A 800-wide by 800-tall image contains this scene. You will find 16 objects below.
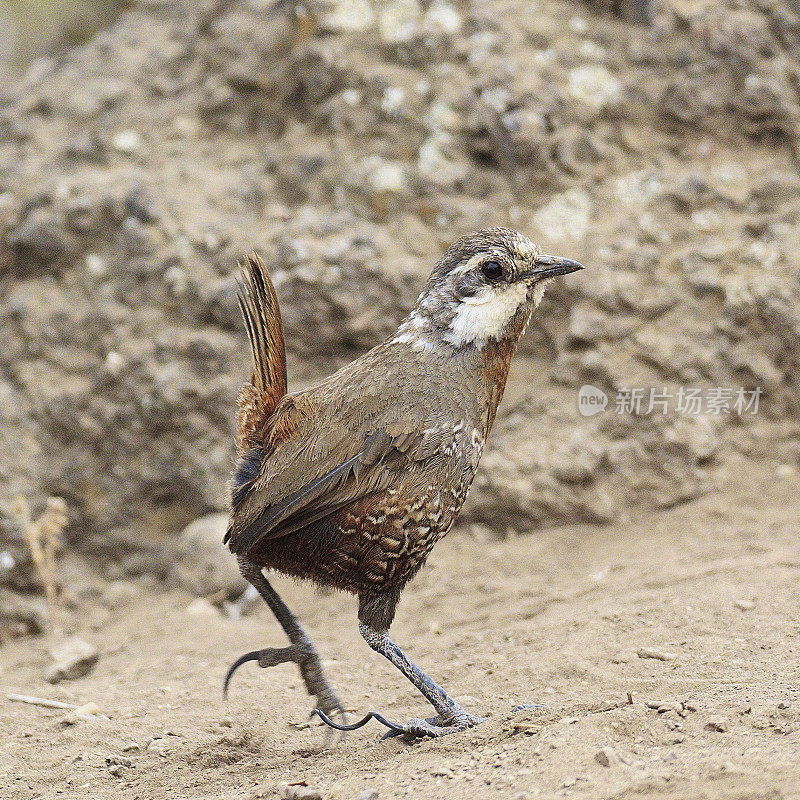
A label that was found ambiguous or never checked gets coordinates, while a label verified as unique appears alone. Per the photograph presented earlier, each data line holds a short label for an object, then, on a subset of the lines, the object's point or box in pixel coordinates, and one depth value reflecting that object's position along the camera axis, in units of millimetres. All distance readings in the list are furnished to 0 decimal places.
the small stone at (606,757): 4473
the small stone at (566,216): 10523
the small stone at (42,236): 11109
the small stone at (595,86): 10758
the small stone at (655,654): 6574
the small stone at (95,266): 11156
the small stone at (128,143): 11523
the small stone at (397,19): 11117
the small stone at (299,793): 4723
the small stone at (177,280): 10883
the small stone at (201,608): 9711
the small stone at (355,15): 11148
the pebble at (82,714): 6980
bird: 5996
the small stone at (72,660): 8641
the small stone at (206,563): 9797
